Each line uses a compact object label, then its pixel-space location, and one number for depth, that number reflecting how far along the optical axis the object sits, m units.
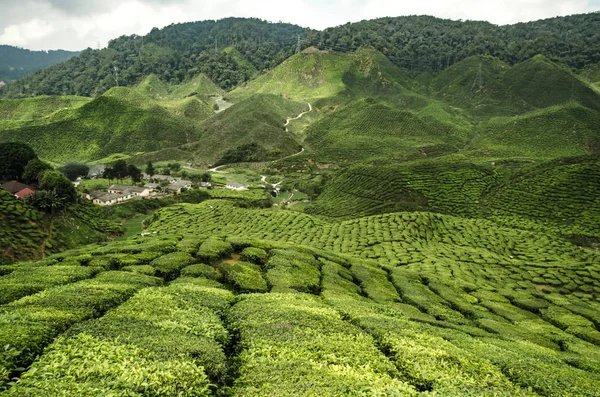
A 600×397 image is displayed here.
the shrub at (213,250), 28.23
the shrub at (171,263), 24.84
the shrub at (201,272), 24.98
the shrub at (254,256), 29.11
